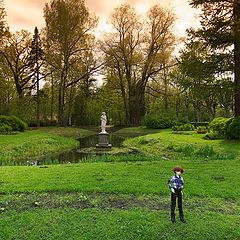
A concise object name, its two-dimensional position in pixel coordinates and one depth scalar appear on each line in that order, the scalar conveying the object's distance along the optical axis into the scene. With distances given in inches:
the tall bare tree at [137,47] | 1690.5
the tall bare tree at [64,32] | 1488.7
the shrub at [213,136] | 818.8
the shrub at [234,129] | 710.5
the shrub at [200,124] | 1499.5
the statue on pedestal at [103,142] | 773.3
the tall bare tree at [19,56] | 1650.6
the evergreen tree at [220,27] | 723.4
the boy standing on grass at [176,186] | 184.9
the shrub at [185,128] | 1256.8
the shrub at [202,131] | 1056.3
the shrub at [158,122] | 1517.0
